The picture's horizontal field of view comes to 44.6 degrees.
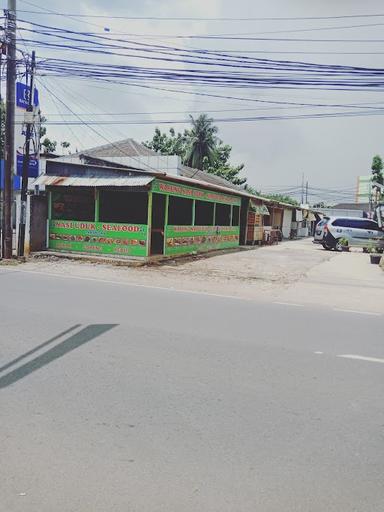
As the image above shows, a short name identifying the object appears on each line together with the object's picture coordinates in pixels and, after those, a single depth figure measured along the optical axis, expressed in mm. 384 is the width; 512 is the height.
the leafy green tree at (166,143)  50125
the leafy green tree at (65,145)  46112
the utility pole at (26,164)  14367
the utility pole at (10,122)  13398
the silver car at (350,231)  24703
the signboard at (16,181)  16011
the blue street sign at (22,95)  14200
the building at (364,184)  44828
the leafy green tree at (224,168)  51750
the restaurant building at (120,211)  15188
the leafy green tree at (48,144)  41894
